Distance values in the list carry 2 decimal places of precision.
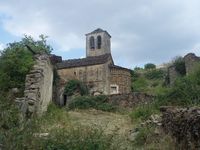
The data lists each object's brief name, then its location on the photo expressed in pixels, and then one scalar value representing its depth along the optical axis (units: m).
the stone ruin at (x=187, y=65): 13.76
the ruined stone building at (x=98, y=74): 16.14
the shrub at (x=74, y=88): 14.82
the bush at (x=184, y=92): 6.37
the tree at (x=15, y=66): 9.70
